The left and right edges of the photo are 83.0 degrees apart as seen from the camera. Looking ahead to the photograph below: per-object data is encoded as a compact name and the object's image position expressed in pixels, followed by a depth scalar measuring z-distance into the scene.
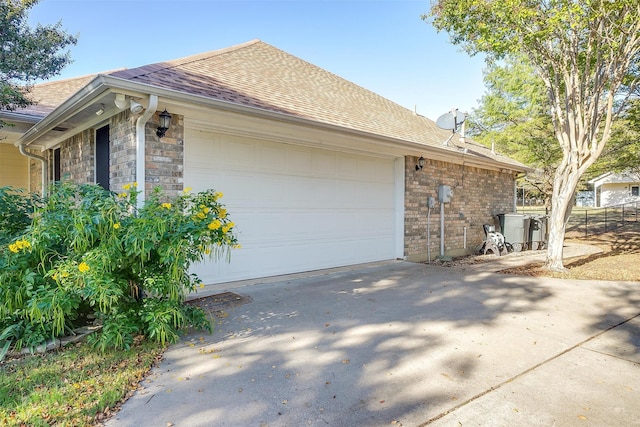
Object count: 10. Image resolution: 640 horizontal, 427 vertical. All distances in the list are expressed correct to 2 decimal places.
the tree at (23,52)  5.80
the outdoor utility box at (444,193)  8.91
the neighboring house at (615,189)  32.19
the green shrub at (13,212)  3.51
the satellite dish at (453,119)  9.21
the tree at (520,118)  14.69
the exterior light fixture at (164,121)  4.64
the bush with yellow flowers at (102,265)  3.08
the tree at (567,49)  6.34
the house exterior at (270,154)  4.85
